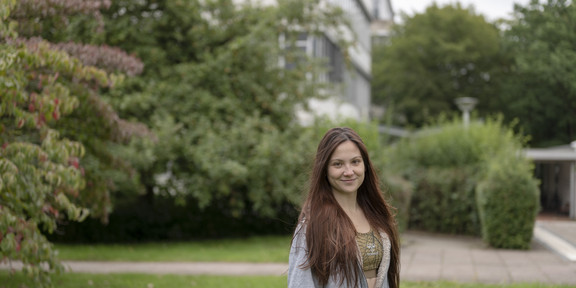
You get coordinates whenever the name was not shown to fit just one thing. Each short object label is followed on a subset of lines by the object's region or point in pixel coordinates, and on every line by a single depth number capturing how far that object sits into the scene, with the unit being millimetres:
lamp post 19750
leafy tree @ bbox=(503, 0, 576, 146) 10789
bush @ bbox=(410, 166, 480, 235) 17172
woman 3328
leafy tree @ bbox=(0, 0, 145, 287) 6082
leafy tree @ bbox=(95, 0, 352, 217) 14586
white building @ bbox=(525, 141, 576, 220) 12727
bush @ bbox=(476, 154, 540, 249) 14047
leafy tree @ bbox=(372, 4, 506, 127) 34062
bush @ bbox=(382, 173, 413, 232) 15721
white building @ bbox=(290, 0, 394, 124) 24859
